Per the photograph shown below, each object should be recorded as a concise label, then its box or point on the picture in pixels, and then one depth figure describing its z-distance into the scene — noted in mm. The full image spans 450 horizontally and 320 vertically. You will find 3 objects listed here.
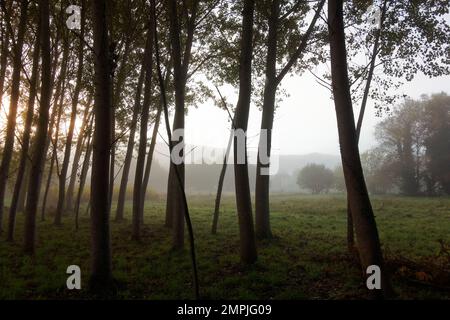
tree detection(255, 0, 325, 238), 12117
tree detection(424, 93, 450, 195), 40781
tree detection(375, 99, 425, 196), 43938
